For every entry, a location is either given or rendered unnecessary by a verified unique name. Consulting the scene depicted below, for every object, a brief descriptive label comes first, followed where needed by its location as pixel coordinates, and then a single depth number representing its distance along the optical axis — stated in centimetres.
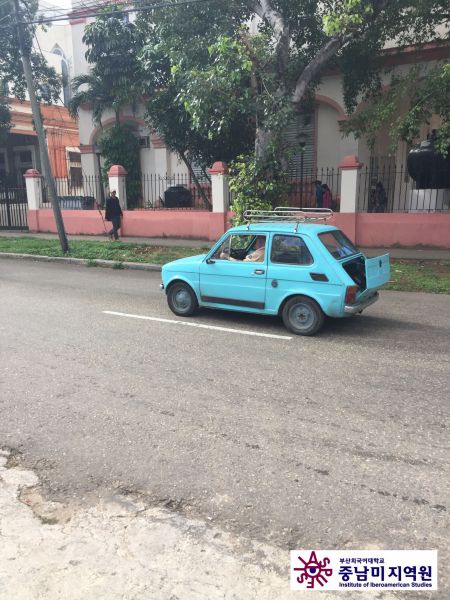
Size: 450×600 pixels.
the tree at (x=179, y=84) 1366
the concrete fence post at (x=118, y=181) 1917
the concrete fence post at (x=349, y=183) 1491
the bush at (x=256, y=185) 1368
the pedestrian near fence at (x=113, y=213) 1802
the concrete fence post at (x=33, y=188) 2138
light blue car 682
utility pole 1475
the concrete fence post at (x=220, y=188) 1653
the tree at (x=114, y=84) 2050
